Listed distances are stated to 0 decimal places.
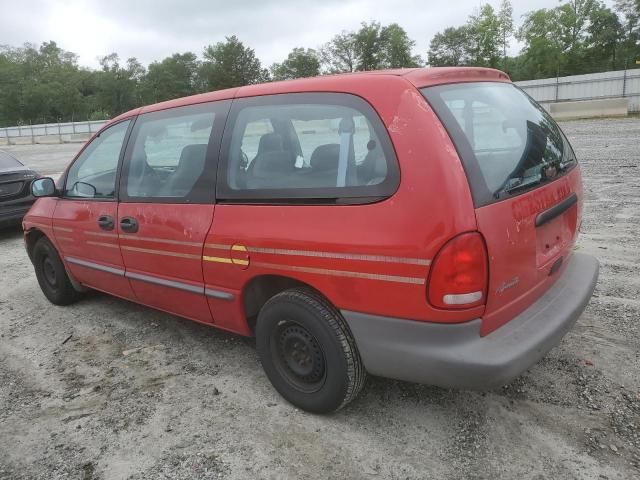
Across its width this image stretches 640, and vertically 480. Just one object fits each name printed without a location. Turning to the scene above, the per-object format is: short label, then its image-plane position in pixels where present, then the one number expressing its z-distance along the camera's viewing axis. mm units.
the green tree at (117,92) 87250
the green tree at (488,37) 64000
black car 7785
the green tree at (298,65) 76000
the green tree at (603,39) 58281
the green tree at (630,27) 57719
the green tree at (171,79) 86188
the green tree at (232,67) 85812
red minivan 2203
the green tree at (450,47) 71575
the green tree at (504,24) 64000
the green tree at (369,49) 79062
